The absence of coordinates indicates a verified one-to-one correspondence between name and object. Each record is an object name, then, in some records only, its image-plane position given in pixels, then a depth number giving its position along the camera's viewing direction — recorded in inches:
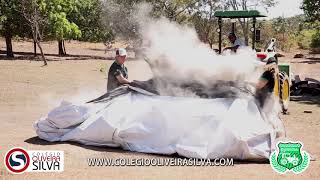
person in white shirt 496.5
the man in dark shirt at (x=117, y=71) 308.8
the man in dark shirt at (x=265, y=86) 284.4
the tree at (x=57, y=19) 1186.6
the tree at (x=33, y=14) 1030.8
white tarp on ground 254.1
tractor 419.3
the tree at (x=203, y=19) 1262.3
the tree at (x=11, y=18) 1184.8
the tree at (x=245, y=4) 1606.1
